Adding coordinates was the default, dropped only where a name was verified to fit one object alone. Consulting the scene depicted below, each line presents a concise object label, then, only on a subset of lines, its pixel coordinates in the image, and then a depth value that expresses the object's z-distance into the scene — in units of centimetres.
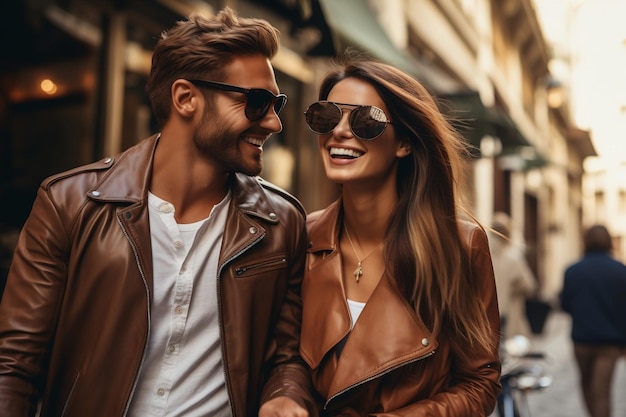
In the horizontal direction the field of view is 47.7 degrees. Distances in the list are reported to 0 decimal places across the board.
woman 231
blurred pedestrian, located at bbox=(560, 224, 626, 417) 709
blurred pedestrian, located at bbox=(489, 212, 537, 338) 736
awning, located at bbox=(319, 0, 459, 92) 560
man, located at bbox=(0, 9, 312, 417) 219
